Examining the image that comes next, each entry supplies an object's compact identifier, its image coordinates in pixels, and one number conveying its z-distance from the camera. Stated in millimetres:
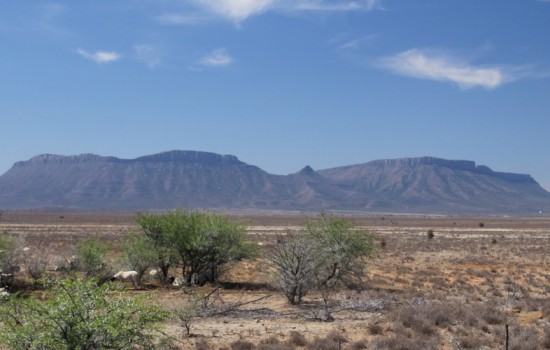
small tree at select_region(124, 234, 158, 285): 25672
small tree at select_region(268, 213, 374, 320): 21375
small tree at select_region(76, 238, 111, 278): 25969
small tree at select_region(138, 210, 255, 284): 26109
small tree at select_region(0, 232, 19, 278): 25562
